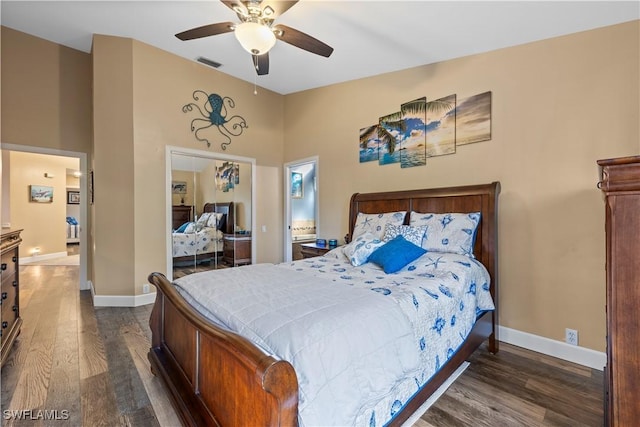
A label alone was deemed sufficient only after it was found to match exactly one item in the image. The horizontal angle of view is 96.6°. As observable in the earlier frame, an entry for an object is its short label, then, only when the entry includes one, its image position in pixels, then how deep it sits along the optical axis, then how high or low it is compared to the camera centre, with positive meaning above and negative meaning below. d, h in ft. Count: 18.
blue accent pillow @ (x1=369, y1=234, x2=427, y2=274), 7.82 -1.22
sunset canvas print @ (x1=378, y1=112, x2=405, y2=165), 11.64 +3.11
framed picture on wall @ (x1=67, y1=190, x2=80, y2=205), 33.42 +2.00
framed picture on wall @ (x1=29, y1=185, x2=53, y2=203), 23.62 +1.75
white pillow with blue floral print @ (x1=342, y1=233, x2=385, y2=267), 8.65 -1.15
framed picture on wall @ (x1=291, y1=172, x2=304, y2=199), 20.34 +1.91
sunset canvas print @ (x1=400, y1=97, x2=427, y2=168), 10.91 +3.02
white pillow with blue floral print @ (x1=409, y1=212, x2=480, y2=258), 8.52 -0.66
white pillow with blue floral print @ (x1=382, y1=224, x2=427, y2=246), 9.07 -0.69
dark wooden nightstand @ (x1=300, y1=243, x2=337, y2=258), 12.85 -1.74
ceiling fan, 6.82 +4.77
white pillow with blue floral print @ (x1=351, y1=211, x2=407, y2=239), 10.28 -0.38
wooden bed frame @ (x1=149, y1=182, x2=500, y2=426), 3.19 -2.33
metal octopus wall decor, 14.03 +5.00
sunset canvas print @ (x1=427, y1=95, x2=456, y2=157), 10.16 +3.10
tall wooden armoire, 2.88 -0.82
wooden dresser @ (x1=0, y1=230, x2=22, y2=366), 7.47 -2.21
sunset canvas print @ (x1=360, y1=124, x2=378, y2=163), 12.44 +3.04
